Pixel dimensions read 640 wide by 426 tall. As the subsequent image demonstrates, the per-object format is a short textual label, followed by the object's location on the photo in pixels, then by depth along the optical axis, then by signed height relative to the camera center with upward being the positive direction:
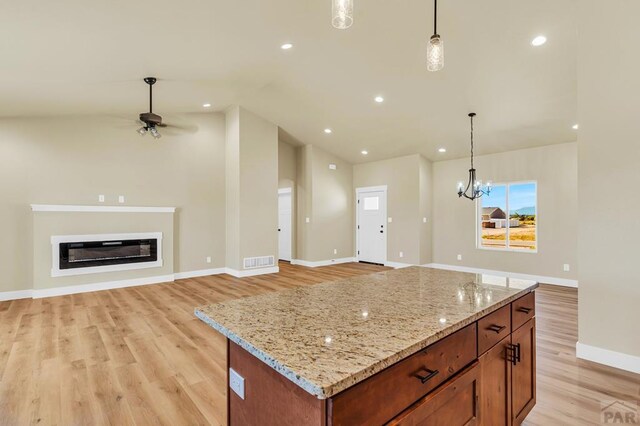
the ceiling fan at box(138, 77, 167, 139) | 4.26 +1.39
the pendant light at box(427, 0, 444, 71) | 2.03 +1.04
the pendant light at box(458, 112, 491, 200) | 5.47 +0.48
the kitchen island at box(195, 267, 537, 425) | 0.84 -0.43
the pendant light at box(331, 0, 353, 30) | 1.57 +1.01
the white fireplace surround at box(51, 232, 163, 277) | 5.15 -0.65
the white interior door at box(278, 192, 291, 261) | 8.91 -0.32
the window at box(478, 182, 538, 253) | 6.45 -0.10
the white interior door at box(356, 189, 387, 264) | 8.31 -0.31
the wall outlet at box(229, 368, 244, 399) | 1.10 -0.60
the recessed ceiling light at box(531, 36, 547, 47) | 3.51 +1.92
